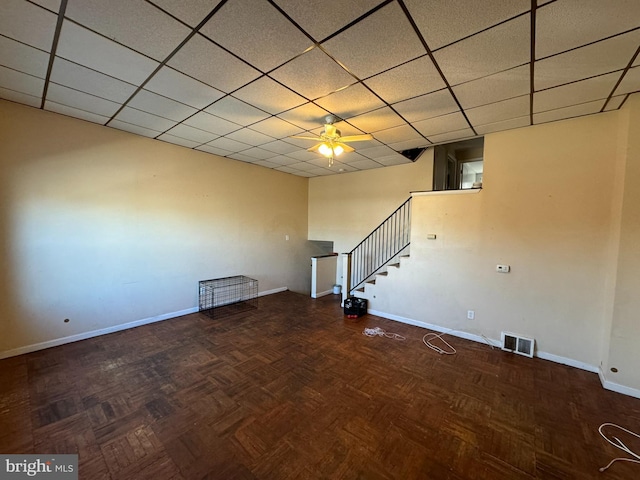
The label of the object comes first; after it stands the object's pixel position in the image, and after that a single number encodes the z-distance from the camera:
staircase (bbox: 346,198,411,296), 5.26
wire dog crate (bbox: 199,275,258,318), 4.92
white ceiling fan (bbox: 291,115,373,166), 3.00
